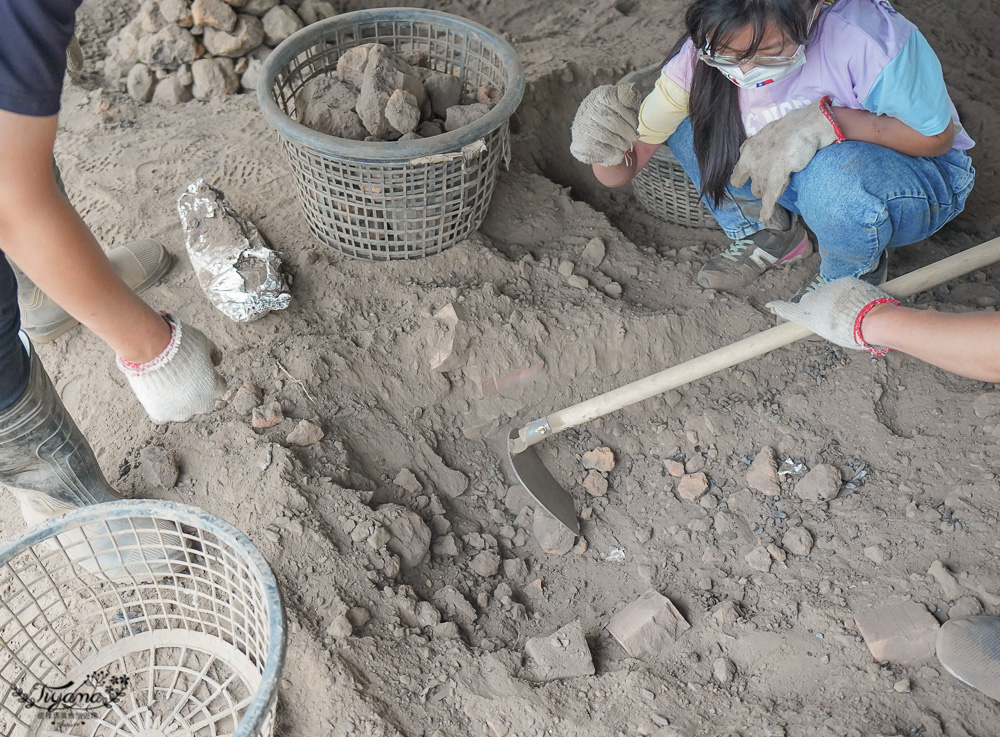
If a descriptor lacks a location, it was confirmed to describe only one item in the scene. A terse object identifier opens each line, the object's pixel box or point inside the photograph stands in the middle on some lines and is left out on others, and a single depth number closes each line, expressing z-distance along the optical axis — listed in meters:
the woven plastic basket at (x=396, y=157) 2.03
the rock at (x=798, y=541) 1.86
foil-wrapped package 2.15
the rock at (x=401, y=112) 2.11
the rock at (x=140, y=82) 3.13
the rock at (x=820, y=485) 1.94
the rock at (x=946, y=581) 1.65
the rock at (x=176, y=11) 3.04
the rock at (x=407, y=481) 2.03
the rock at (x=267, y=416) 1.95
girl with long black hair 1.74
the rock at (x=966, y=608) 1.62
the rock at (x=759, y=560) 1.86
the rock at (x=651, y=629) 1.77
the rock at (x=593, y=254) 2.44
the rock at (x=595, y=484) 2.13
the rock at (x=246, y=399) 1.99
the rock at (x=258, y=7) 3.14
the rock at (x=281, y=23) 3.14
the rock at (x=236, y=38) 3.09
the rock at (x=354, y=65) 2.32
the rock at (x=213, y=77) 3.09
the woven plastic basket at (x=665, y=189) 2.42
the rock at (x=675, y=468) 2.12
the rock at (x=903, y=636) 1.60
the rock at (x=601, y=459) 2.15
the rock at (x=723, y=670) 1.66
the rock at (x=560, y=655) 1.71
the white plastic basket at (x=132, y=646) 1.53
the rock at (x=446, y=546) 1.96
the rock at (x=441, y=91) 2.32
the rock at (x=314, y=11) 3.23
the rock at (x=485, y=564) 1.95
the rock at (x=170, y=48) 3.08
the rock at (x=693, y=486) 2.06
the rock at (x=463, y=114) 2.19
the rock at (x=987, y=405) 1.96
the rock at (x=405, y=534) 1.87
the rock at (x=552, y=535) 2.02
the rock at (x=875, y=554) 1.79
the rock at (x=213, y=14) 3.03
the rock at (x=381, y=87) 2.12
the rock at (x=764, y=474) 2.00
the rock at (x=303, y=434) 1.94
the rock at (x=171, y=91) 3.11
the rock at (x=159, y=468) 1.90
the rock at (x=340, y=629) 1.64
